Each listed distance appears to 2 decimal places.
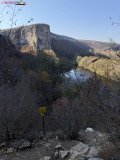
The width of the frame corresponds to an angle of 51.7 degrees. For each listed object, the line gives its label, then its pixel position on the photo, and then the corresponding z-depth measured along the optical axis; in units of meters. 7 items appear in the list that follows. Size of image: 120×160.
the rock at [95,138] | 5.26
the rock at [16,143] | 4.46
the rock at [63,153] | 3.96
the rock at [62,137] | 5.35
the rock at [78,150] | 4.13
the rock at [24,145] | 4.48
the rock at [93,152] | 4.07
